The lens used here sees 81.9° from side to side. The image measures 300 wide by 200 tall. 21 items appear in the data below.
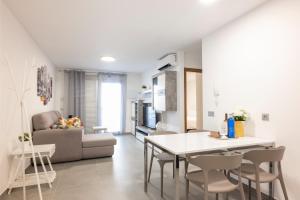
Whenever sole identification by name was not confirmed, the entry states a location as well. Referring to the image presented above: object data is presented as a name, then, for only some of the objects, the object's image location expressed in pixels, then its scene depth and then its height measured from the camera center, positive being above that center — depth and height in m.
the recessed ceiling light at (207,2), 2.13 +1.28
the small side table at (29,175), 2.38 -1.02
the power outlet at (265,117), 2.18 -0.16
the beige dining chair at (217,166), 1.48 -0.53
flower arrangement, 2.36 -0.15
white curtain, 6.65 +0.88
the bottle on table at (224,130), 2.26 -0.33
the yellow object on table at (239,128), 2.37 -0.32
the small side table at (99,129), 5.54 -0.76
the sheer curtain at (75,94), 6.06 +0.41
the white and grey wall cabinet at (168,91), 4.11 +0.34
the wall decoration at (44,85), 3.79 +0.51
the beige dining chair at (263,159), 1.68 -0.54
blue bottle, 2.27 -0.31
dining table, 1.67 -0.44
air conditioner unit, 4.20 +1.12
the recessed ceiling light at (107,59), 4.65 +1.30
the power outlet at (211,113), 3.04 -0.16
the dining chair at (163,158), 2.40 -0.75
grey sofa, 3.35 -0.75
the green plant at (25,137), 2.70 -0.49
